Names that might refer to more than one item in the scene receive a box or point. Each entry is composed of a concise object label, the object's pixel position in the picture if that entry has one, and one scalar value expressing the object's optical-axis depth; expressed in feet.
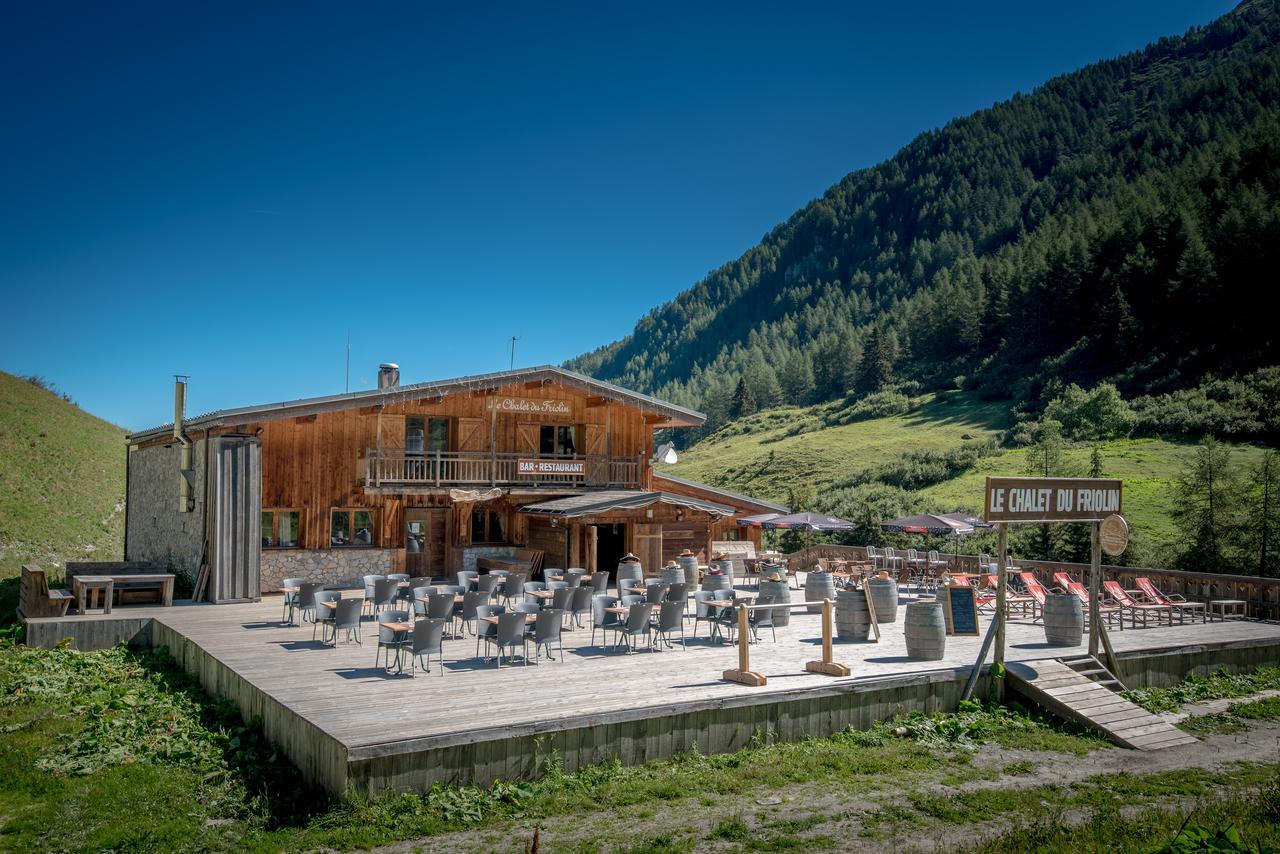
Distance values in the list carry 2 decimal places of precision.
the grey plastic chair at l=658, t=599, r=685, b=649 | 44.62
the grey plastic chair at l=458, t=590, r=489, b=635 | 45.16
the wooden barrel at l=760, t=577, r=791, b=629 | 50.80
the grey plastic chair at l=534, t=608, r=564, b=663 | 39.78
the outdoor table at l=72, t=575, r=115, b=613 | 52.49
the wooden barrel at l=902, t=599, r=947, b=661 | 41.83
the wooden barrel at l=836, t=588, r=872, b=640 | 47.60
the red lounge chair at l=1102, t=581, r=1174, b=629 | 54.24
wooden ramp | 36.52
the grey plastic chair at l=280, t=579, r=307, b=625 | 50.14
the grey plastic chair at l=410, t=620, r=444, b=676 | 36.55
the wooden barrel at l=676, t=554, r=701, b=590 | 69.36
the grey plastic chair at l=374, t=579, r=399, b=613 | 48.39
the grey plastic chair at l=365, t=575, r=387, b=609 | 51.50
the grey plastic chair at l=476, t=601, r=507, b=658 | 40.04
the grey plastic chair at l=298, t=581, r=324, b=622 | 48.06
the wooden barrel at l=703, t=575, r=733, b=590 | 59.21
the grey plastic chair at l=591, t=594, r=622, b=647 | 44.11
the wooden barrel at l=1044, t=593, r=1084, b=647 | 45.83
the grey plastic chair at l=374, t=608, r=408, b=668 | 37.73
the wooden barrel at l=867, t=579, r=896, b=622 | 54.44
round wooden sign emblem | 42.37
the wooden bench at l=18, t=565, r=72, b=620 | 50.62
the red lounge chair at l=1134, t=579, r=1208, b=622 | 55.98
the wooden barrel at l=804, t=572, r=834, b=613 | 59.62
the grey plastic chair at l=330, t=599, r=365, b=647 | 42.93
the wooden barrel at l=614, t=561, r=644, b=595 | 61.52
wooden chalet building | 62.44
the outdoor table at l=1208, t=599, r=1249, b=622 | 57.62
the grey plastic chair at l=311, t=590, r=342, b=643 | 44.06
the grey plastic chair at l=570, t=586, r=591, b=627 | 48.88
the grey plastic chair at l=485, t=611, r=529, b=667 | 38.78
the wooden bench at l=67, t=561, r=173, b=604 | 56.90
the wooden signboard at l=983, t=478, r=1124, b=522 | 39.19
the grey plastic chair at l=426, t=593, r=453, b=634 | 43.37
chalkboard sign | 49.73
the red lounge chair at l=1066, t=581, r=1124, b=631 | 54.02
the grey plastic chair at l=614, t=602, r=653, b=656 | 42.57
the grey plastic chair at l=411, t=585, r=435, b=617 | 47.79
